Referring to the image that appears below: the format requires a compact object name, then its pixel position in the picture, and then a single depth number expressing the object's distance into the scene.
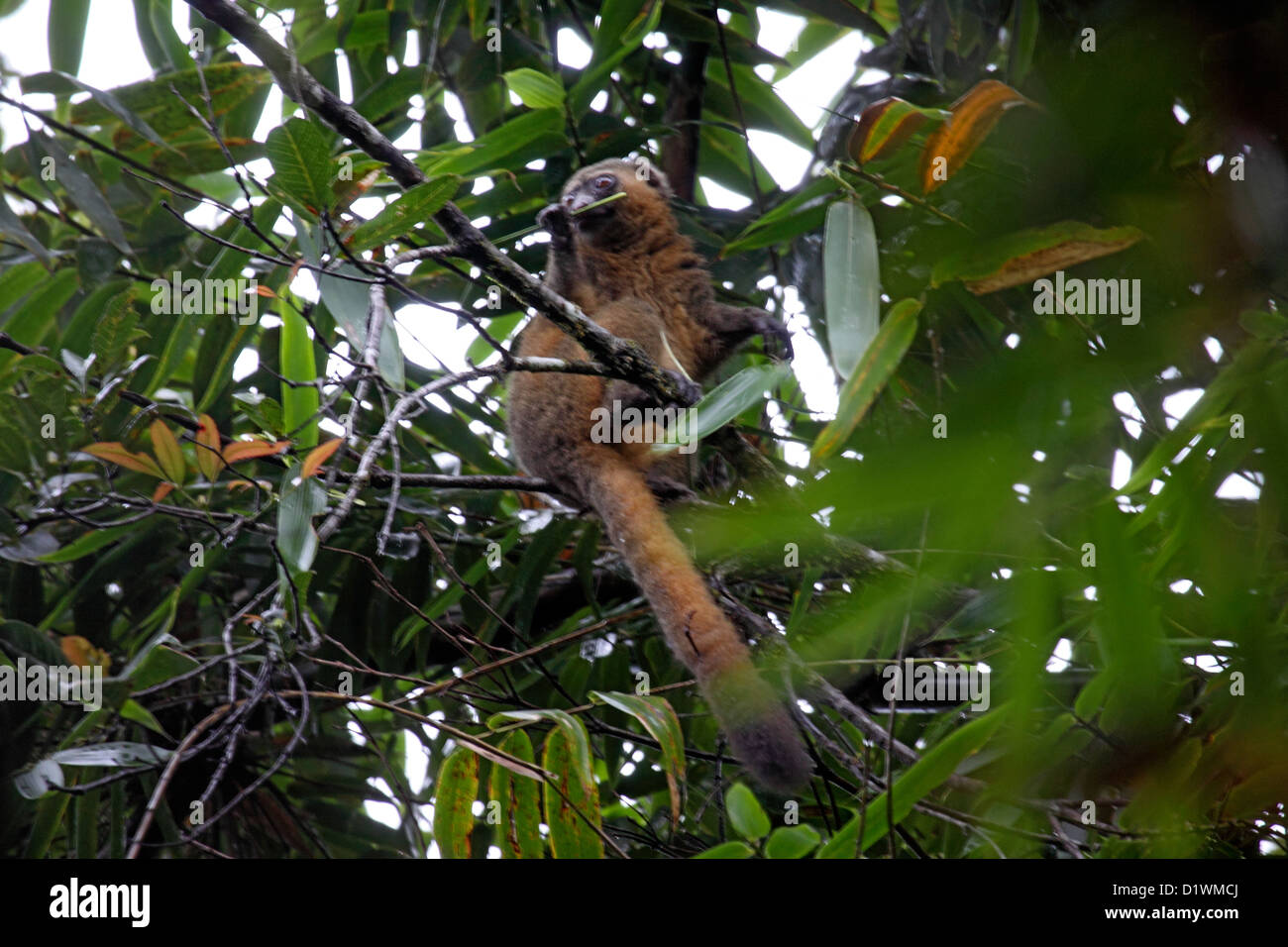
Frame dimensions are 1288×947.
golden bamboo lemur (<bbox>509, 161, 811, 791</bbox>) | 2.24
